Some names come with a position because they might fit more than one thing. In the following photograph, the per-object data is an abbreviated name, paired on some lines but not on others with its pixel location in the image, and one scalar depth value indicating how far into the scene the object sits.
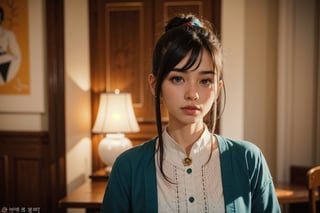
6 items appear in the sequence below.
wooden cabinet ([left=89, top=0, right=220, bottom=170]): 2.47
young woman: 0.89
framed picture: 2.39
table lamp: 2.22
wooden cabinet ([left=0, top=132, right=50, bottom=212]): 2.49
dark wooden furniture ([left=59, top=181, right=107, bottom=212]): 1.87
